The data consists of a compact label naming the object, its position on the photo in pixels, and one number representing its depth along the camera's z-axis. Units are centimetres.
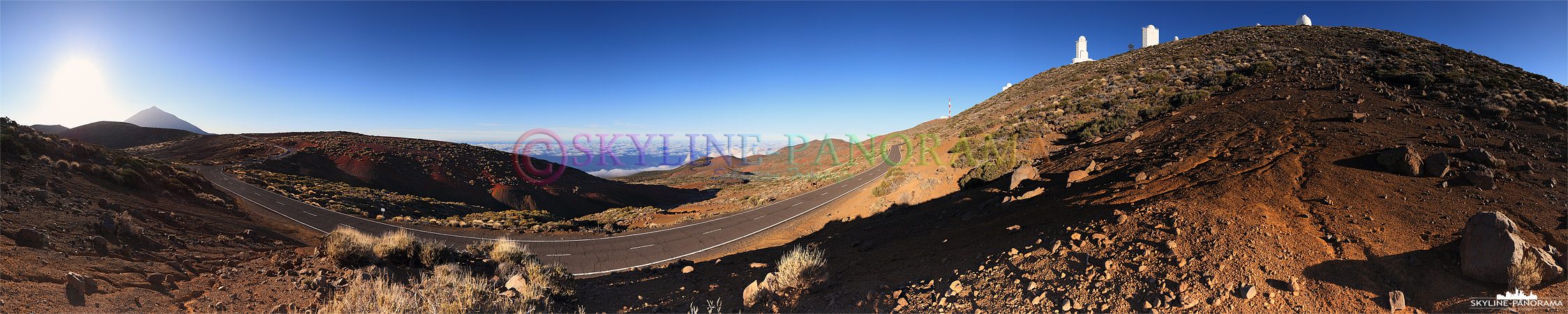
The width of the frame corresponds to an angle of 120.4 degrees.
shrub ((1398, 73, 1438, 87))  1444
